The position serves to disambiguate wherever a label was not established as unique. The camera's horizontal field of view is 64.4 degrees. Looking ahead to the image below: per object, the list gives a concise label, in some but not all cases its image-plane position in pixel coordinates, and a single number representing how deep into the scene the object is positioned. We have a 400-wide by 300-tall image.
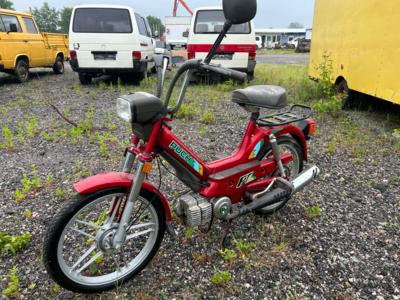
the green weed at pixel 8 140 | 4.52
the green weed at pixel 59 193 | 3.25
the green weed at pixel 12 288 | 2.11
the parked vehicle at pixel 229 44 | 8.44
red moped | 1.94
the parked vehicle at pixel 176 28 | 26.27
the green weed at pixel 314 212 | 3.00
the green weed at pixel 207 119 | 5.79
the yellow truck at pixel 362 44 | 4.78
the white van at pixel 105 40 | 8.20
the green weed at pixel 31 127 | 5.04
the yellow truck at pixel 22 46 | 8.56
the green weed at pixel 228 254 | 2.45
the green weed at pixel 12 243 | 2.49
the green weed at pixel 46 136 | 4.83
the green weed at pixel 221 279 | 2.26
